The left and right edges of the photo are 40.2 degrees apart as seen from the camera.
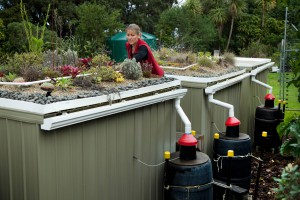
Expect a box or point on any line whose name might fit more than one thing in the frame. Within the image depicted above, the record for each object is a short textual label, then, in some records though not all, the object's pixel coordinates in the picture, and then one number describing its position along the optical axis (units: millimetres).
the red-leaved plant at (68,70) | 4180
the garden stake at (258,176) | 5852
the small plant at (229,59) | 8208
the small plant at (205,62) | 7101
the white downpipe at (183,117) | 4441
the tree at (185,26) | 27047
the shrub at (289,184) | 2343
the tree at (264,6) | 33338
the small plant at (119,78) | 4445
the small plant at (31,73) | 3893
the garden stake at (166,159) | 4412
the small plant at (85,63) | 5011
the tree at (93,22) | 20016
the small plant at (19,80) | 3737
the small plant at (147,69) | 4979
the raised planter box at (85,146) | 3125
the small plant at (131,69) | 4656
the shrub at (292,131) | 2783
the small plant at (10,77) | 3841
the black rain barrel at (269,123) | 8312
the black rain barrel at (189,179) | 4266
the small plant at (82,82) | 4004
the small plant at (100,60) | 4929
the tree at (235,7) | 33594
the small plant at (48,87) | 3418
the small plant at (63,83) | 3789
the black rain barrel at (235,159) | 5703
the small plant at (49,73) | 4133
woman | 5062
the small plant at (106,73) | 4402
